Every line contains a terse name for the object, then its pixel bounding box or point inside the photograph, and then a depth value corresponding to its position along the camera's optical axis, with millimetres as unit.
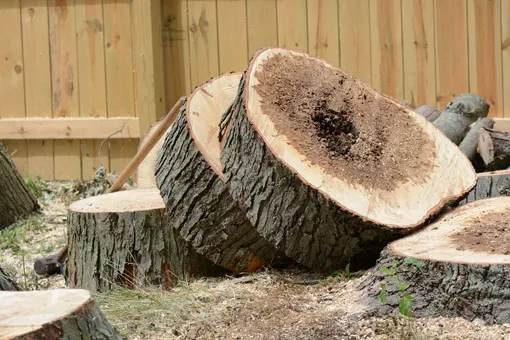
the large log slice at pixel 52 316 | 4307
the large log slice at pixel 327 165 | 6429
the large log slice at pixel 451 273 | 5370
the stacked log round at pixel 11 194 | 10547
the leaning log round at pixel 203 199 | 6999
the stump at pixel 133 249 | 7381
